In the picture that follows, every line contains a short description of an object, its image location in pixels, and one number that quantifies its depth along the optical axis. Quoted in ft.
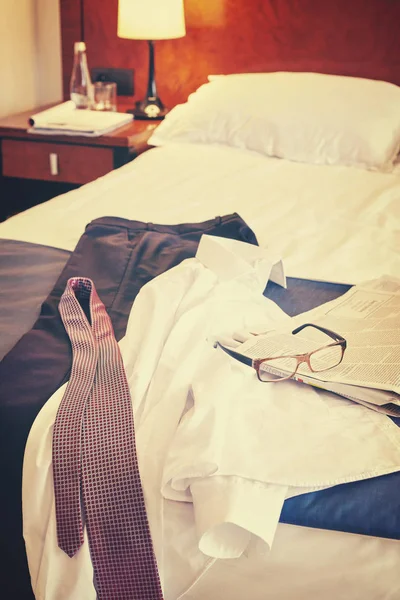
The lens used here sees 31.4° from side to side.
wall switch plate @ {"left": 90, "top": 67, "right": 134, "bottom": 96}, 9.02
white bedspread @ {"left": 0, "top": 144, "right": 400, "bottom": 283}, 4.78
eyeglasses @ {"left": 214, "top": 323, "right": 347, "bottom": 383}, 2.95
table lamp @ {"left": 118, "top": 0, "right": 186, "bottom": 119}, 7.92
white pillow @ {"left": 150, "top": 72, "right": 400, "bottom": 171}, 6.98
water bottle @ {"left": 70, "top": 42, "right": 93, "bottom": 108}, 8.32
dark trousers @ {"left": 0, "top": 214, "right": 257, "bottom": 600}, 2.81
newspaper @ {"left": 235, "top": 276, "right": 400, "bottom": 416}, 2.91
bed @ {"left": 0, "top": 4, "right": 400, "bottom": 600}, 2.52
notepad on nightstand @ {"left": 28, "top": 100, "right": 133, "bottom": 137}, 7.54
